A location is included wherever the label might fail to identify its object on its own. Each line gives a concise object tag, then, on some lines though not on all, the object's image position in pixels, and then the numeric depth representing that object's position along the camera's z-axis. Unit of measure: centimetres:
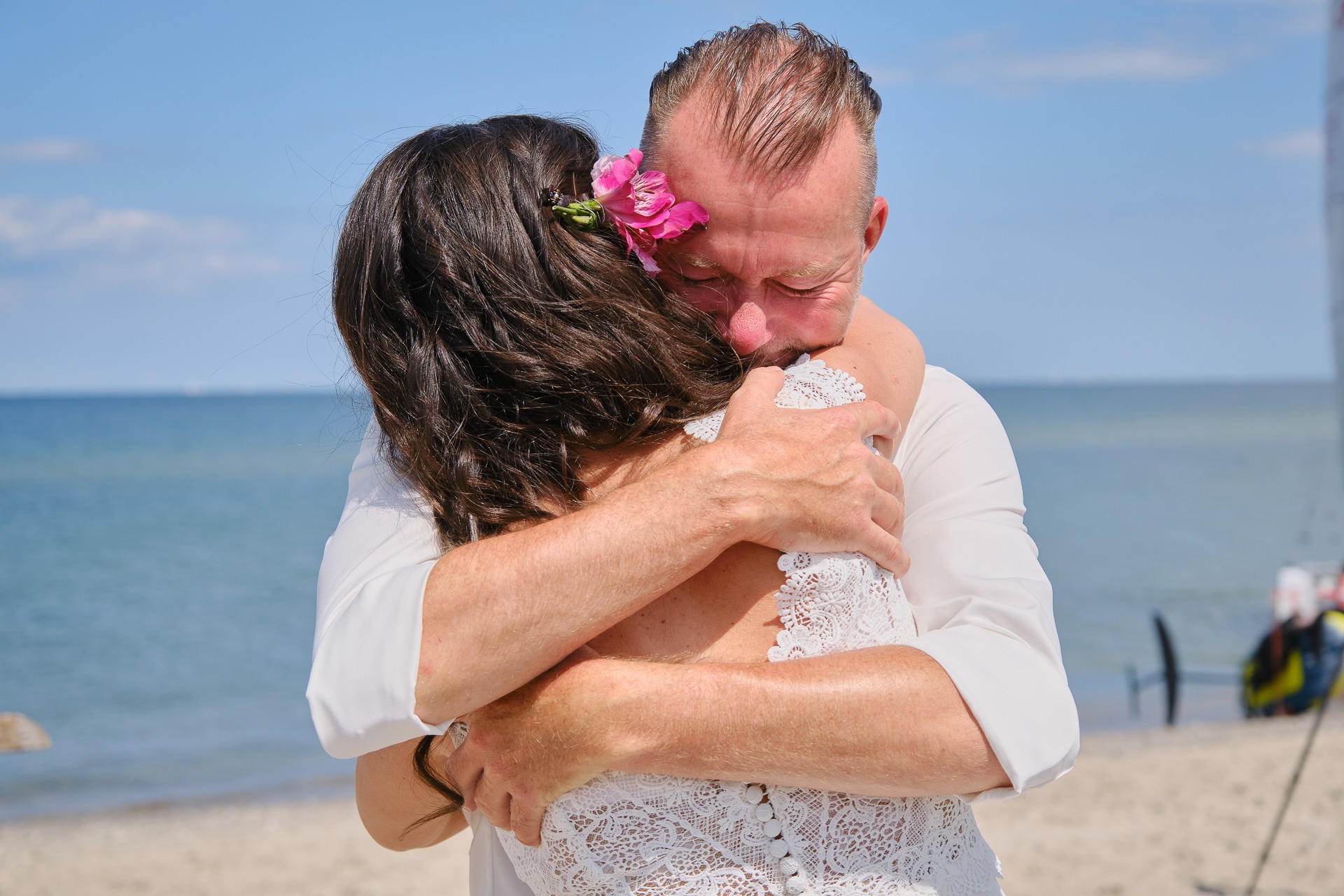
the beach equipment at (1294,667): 1059
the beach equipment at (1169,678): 1105
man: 127
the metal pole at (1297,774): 521
